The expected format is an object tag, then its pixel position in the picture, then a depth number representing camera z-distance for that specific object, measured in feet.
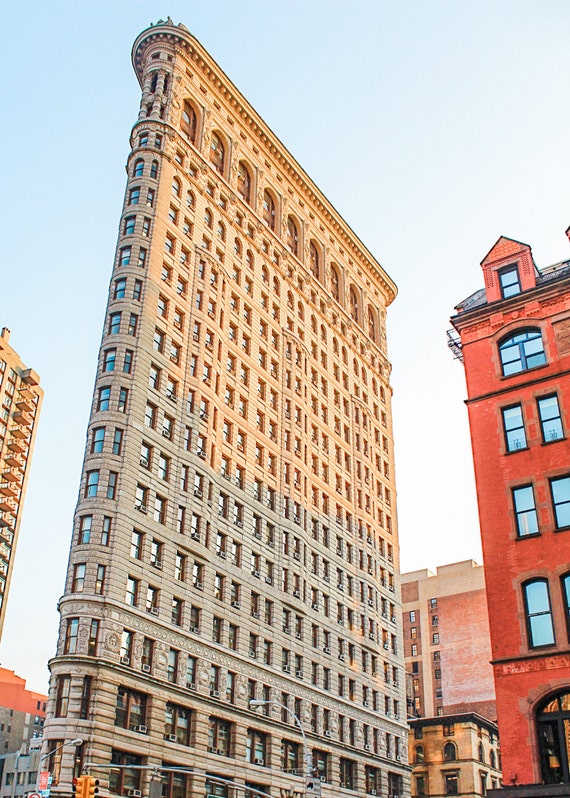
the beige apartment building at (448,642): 418.72
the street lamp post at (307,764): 141.92
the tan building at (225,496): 175.83
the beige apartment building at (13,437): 394.93
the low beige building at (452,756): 334.85
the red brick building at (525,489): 109.60
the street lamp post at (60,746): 153.99
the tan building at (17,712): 401.70
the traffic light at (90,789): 111.75
